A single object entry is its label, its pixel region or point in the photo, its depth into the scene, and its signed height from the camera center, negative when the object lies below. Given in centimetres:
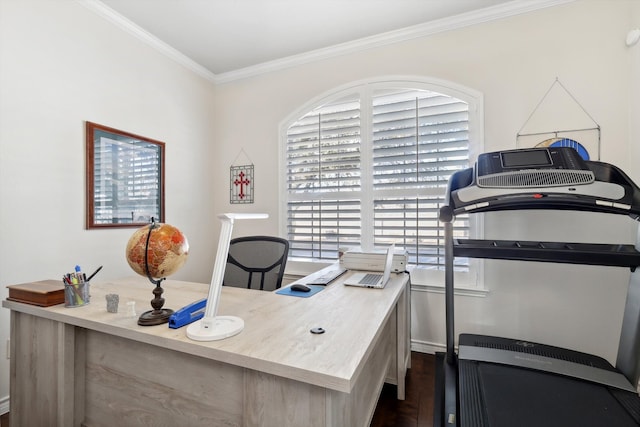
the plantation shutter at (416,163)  242 +45
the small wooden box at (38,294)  136 -37
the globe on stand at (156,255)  114 -16
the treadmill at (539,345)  130 -75
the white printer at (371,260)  206 -33
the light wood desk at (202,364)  89 -56
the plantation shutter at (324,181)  277 +34
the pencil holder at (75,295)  136 -37
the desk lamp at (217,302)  101 -31
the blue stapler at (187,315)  113 -40
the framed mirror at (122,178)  221 +31
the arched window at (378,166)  243 +46
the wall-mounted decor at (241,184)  321 +35
